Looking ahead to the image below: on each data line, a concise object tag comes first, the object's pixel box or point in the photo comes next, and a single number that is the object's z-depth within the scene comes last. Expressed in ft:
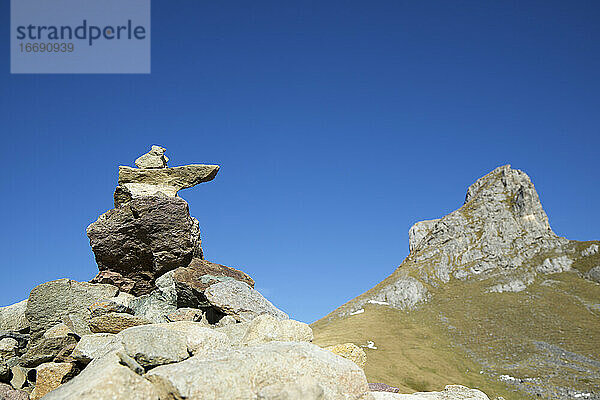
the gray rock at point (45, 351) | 55.42
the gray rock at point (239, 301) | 60.75
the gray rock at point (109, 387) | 31.96
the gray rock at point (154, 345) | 37.93
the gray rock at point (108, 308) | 59.67
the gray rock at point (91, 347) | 50.03
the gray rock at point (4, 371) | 53.26
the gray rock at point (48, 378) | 51.03
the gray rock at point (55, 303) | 63.10
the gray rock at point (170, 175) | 82.84
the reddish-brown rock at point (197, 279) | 64.64
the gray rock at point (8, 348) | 57.92
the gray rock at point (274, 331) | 47.09
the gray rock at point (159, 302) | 65.31
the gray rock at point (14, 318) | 63.46
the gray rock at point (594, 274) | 631.52
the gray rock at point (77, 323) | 60.21
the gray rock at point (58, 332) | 56.41
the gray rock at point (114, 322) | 55.93
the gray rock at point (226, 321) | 59.57
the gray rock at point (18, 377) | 54.24
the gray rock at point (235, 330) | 51.35
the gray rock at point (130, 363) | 35.88
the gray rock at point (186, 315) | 61.87
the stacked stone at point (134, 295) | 53.11
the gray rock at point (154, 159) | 85.56
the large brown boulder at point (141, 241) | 71.26
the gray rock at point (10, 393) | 49.34
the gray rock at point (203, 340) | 42.06
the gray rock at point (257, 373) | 33.78
